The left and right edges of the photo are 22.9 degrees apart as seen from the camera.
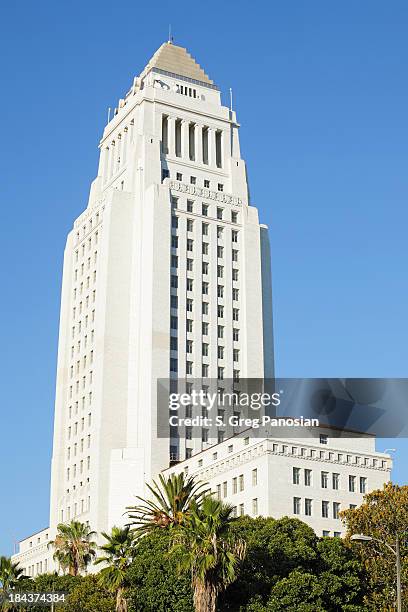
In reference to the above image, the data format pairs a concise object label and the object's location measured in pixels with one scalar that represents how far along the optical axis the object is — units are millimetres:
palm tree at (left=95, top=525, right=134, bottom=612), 63594
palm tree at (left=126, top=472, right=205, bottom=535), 71375
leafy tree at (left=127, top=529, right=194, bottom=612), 60906
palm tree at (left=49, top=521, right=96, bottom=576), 88062
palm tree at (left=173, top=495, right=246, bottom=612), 53906
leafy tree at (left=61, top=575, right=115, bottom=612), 66625
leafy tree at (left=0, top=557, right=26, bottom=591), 83025
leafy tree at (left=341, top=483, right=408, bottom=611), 63469
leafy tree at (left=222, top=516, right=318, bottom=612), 60281
